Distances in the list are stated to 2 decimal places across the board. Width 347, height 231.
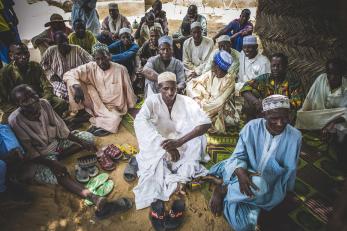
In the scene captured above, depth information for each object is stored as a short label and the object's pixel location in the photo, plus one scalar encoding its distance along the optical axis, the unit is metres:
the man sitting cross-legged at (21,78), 4.09
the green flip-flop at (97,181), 3.35
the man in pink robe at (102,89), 4.51
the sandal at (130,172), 3.46
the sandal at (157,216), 2.79
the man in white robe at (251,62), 4.89
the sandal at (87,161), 3.58
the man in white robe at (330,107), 3.70
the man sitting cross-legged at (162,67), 4.63
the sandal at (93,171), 3.56
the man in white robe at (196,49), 5.81
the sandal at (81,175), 3.46
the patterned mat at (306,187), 2.84
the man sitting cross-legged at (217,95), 4.31
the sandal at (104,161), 3.65
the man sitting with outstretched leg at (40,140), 3.04
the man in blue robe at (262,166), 2.52
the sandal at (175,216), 2.78
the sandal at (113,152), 3.80
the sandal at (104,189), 3.26
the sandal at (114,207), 2.94
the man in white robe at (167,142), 3.08
